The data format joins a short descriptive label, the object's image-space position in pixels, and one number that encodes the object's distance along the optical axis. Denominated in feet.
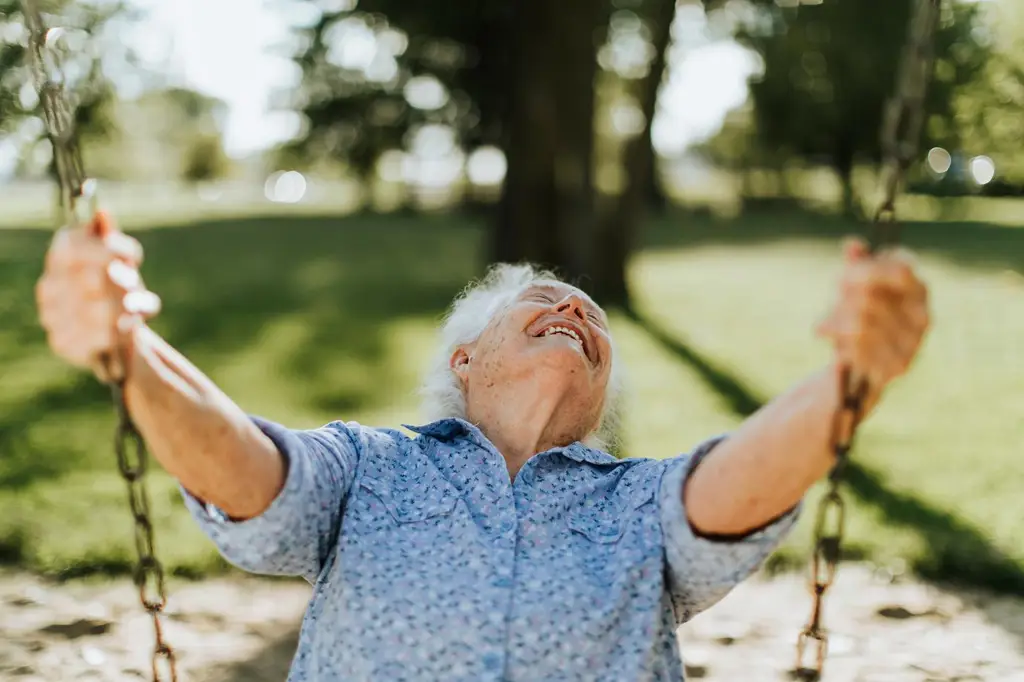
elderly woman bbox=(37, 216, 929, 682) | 5.44
